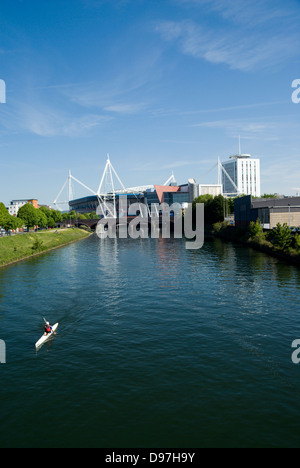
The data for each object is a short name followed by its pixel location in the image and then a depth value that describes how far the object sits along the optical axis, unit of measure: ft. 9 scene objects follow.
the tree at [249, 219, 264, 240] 279.92
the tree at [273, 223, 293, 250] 223.10
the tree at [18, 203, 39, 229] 440.45
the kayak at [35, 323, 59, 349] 89.34
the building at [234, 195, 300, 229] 303.89
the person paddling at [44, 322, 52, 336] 94.43
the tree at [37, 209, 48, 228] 475.31
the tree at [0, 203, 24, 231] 341.64
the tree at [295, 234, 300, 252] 201.63
